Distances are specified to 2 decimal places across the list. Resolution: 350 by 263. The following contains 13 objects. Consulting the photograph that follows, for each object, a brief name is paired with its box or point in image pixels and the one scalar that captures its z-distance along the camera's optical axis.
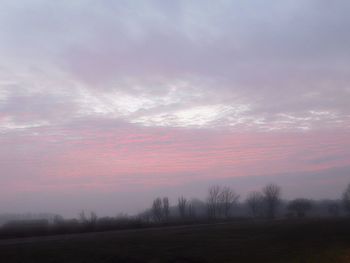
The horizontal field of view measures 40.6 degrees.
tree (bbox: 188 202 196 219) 133.95
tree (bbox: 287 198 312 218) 142.90
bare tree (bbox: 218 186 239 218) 143.23
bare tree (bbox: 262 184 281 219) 157.76
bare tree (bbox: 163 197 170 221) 134.59
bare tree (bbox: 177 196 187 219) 137.56
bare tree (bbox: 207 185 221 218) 135.10
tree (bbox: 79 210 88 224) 67.64
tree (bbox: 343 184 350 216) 151.06
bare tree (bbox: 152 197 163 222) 129.02
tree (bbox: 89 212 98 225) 65.41
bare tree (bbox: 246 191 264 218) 158.38
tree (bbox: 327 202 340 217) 152.75
